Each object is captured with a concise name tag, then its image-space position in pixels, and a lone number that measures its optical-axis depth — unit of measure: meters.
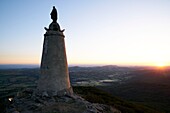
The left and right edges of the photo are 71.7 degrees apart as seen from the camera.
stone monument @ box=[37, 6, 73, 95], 7.38
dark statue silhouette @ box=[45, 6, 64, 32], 7.85
